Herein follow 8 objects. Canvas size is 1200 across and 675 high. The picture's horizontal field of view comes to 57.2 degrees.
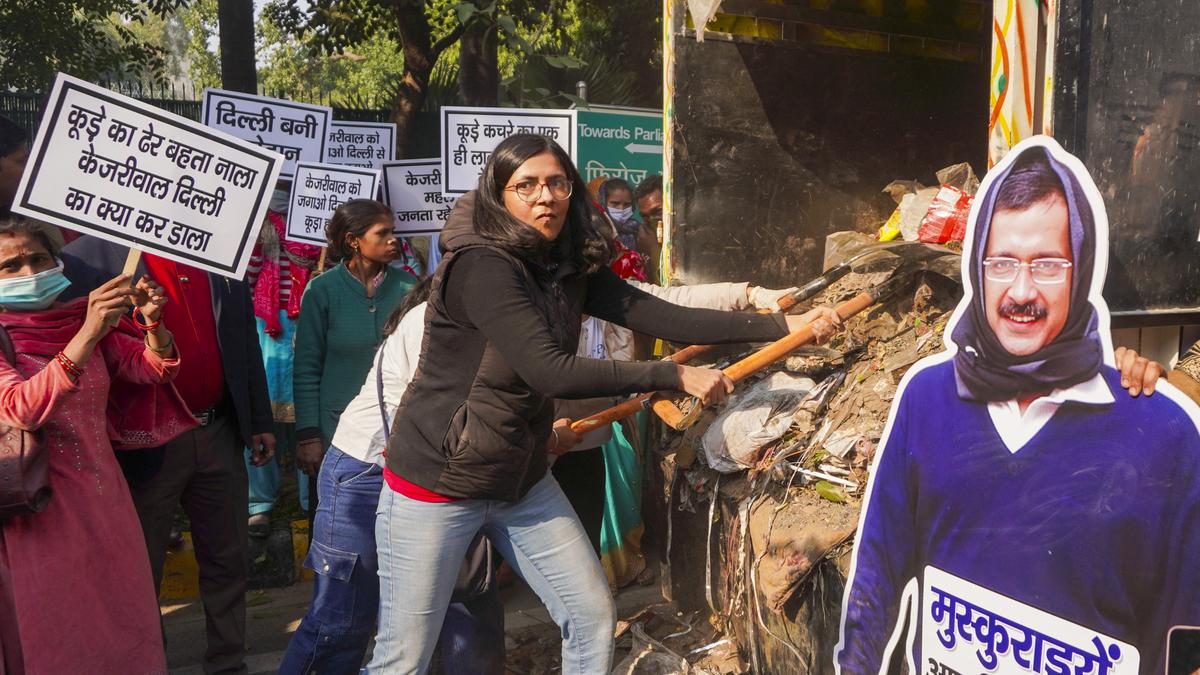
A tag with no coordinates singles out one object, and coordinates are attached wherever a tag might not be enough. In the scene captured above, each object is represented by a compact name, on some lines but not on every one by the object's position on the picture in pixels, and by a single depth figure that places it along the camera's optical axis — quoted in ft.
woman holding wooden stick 9.16
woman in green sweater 15.96
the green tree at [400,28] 35.60
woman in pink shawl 10.65
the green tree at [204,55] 122.62
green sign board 28.50
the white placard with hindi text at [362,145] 24.17
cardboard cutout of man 7.52
